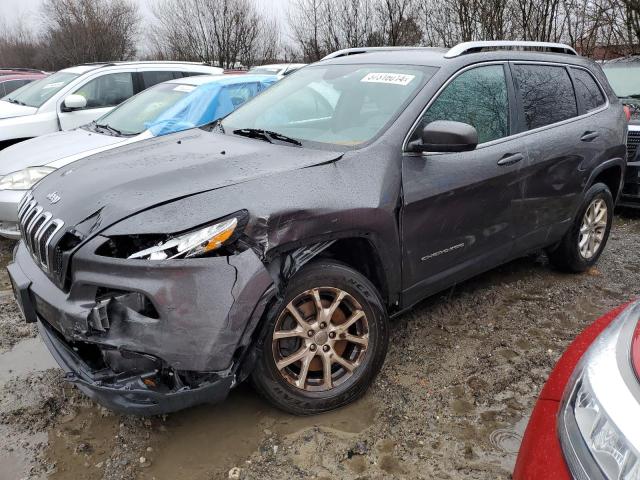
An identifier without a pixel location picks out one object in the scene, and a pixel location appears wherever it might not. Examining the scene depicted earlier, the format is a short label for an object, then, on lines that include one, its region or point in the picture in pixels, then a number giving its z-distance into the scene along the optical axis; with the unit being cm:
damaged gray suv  216
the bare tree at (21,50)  3738
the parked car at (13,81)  1342
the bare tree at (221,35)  2639
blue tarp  537
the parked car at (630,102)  616
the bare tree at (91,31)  3070
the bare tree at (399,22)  1880
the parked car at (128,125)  475
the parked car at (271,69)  1009
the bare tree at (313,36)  2231
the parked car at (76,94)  668
